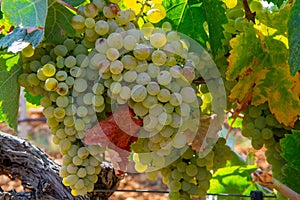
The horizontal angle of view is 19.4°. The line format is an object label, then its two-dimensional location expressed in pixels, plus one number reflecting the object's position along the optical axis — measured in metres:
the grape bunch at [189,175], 1.17
